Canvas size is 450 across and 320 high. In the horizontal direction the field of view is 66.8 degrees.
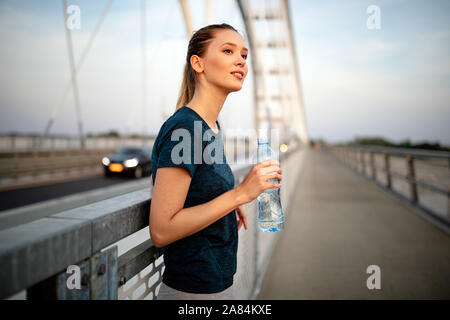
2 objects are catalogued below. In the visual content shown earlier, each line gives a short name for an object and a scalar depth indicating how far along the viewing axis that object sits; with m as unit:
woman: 1.15
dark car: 15.50
